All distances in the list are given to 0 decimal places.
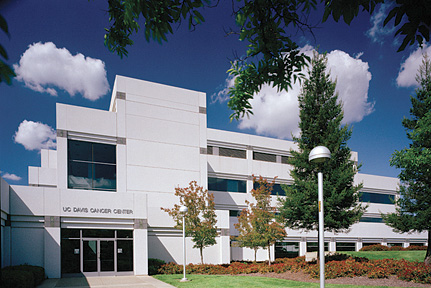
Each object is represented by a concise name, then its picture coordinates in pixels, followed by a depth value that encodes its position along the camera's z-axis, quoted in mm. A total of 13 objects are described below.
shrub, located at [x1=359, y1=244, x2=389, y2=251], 34875
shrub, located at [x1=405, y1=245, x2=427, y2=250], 35366
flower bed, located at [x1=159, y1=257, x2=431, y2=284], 15203
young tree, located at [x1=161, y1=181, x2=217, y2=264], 24078
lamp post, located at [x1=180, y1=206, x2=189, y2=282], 18884
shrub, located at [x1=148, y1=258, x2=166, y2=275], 22297
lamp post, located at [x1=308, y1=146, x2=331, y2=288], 7688
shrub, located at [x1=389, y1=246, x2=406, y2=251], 35875
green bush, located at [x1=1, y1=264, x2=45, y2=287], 13688
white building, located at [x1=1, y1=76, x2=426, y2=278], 20078
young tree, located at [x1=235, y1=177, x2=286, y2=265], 23953
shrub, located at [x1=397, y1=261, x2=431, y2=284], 14781
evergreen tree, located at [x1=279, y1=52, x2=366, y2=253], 19406
